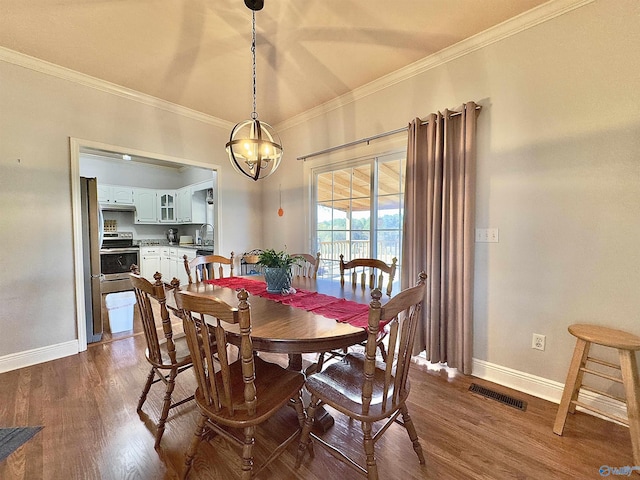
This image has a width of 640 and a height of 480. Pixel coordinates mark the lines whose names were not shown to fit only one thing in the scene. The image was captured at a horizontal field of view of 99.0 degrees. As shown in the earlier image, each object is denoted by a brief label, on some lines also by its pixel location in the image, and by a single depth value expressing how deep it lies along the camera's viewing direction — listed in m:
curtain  2.16
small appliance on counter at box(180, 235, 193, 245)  5.98
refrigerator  2.79
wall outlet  1.97
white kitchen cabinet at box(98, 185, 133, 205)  5.18
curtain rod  2.37
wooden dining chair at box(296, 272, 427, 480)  1.10
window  2.81
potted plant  1.91
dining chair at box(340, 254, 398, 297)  2.17
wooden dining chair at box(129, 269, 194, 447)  1.47
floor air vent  1.87
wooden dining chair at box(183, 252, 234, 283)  2.52
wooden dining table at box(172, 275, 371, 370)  1.22
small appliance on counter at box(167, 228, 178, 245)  6.23
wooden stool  1.43
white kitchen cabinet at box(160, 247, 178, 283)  5.36
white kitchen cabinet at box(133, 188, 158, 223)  5.63
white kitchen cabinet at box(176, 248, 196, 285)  5.00
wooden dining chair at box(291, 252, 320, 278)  2.61
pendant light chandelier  1.97
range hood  5.30
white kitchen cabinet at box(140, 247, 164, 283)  5.37
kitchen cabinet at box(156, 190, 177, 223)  5.87
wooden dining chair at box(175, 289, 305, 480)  1.07
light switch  2.14
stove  4.73
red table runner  1.47
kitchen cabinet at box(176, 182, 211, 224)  5.43
